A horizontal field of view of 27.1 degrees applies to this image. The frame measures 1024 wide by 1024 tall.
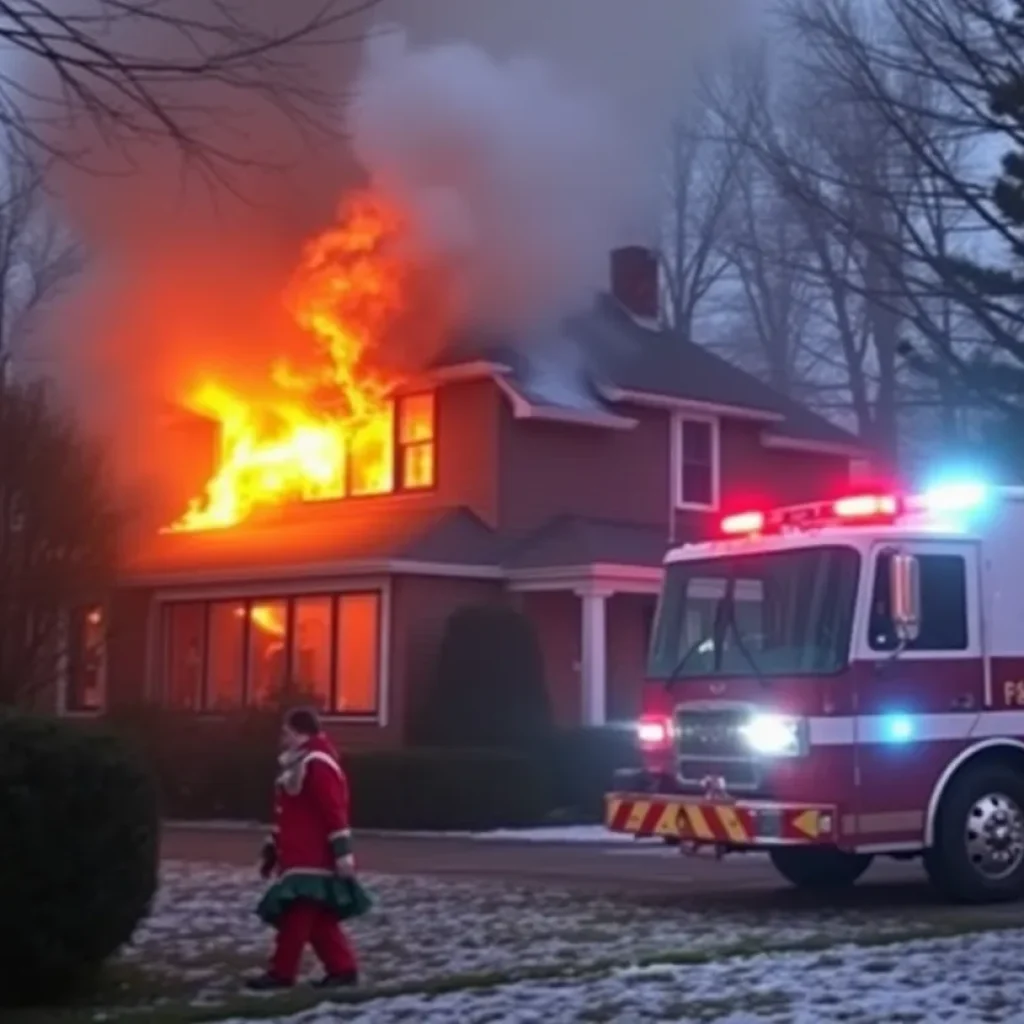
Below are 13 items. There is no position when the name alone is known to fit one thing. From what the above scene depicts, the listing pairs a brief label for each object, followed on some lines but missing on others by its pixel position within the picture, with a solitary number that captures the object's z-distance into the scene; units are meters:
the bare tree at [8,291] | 27.60
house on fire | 27.47
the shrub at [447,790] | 24.16
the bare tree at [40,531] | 26.06
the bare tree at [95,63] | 7.93
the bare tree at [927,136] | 17.25
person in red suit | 10.44
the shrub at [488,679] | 25.84
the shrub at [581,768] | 25.31
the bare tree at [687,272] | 37.28
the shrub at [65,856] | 10.00
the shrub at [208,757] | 26.12
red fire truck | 13.46
